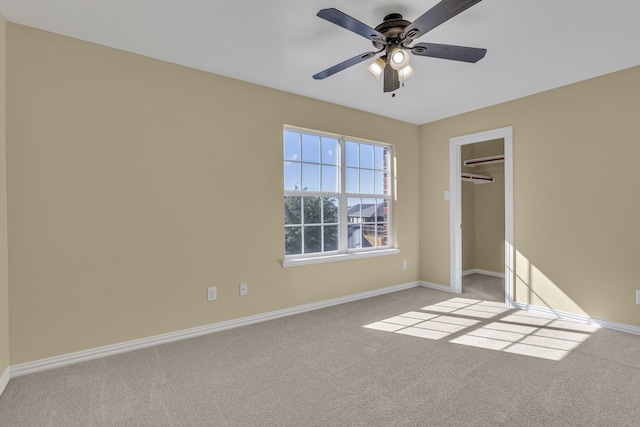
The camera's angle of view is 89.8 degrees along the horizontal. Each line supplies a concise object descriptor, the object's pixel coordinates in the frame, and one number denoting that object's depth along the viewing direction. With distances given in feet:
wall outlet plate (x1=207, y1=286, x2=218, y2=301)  10.13
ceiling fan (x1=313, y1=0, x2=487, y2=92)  5.70
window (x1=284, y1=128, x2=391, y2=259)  12.32
